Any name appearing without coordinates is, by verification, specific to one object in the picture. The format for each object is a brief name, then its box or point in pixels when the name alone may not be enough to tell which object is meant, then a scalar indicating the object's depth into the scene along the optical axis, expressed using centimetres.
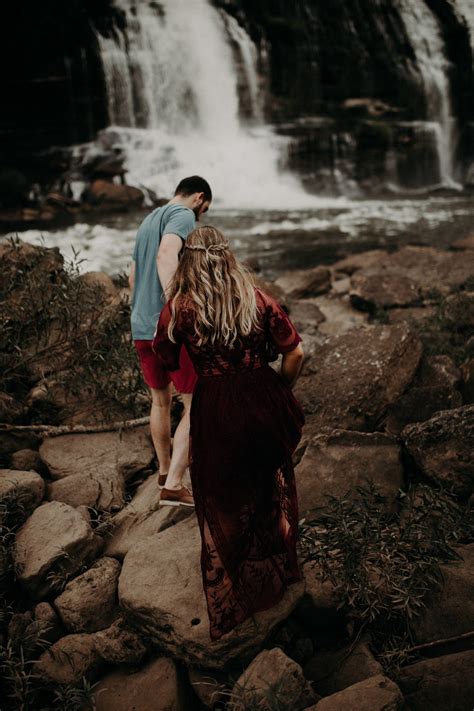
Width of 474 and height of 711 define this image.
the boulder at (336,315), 682
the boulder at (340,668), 225
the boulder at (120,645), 244
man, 300
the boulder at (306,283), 812
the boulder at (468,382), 383
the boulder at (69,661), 241
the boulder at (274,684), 203
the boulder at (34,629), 245
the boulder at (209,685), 227
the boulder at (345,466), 308
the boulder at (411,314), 627
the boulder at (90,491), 334
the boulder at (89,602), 263
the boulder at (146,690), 229
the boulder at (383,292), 708
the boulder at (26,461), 363
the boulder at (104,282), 512
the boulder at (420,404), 359
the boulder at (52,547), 275
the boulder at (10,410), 384
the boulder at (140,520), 301
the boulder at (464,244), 978
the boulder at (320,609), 248
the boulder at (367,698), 194
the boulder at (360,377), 375
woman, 223
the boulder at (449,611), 237
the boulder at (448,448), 296
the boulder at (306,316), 668
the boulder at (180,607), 230
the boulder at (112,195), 1468
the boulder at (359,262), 936
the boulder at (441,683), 206
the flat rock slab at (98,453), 361
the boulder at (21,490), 305
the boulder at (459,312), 562
